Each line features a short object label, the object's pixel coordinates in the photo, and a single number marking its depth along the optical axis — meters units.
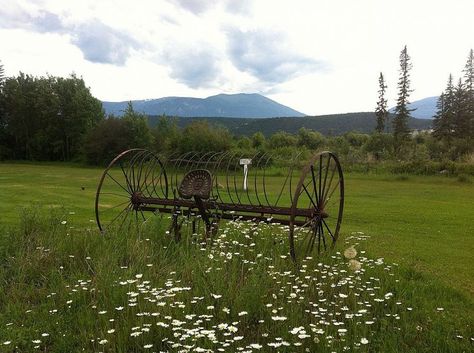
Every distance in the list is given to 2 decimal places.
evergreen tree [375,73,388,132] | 57.56
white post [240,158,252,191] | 10.40
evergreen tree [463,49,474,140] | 45.38
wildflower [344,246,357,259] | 6.59
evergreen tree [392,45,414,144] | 48.31
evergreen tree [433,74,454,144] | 45.97
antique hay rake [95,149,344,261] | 6.64
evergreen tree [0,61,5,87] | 53.41
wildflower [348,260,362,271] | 5.92
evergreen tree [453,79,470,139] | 45.50
